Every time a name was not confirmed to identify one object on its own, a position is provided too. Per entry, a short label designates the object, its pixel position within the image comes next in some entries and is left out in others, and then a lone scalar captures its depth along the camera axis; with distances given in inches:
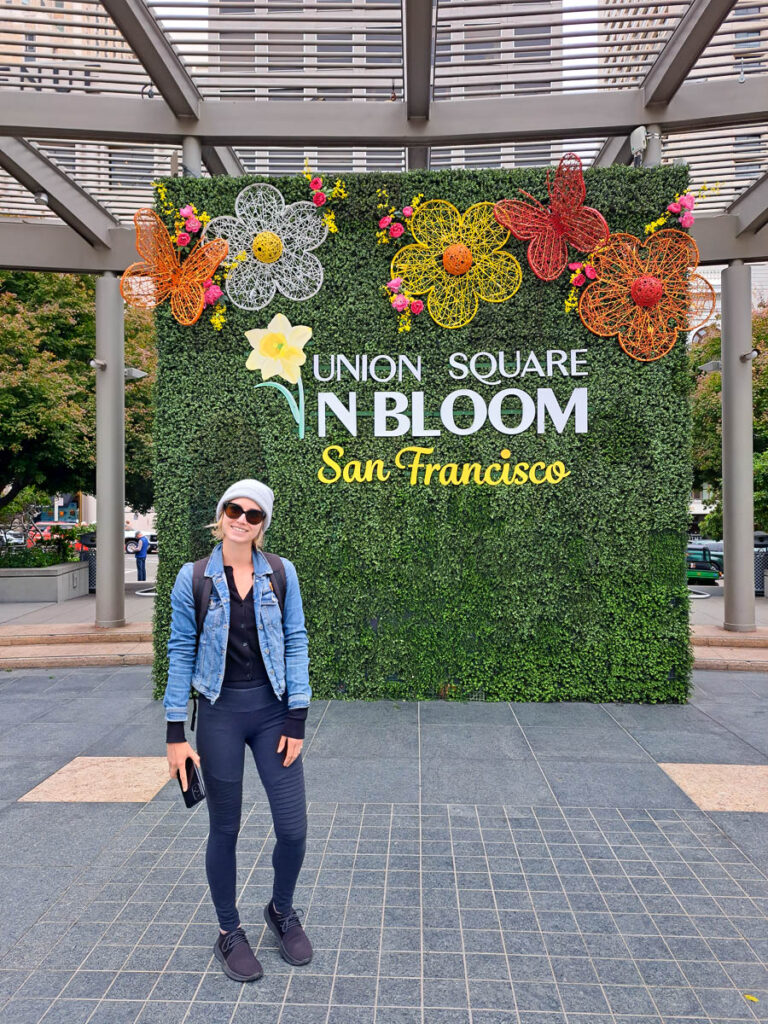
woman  111.2
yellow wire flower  269.1
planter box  552.4
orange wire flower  267.9
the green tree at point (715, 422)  589.0
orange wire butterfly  271.3
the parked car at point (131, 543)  1149.2
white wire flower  272.7
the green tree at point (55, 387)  505.0
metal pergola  254.7
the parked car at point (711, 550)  808.3
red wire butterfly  264.5
